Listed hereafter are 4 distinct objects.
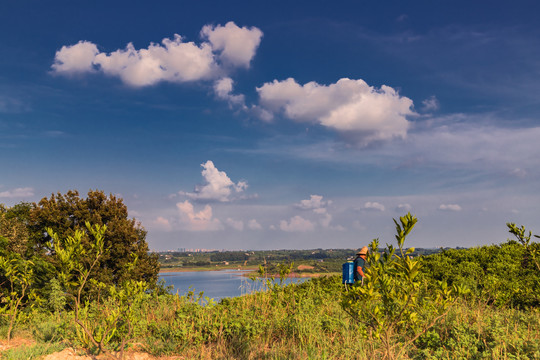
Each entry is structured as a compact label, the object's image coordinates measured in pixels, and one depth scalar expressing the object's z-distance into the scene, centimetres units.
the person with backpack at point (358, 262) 996
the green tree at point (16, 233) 1541
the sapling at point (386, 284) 358
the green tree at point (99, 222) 1681
